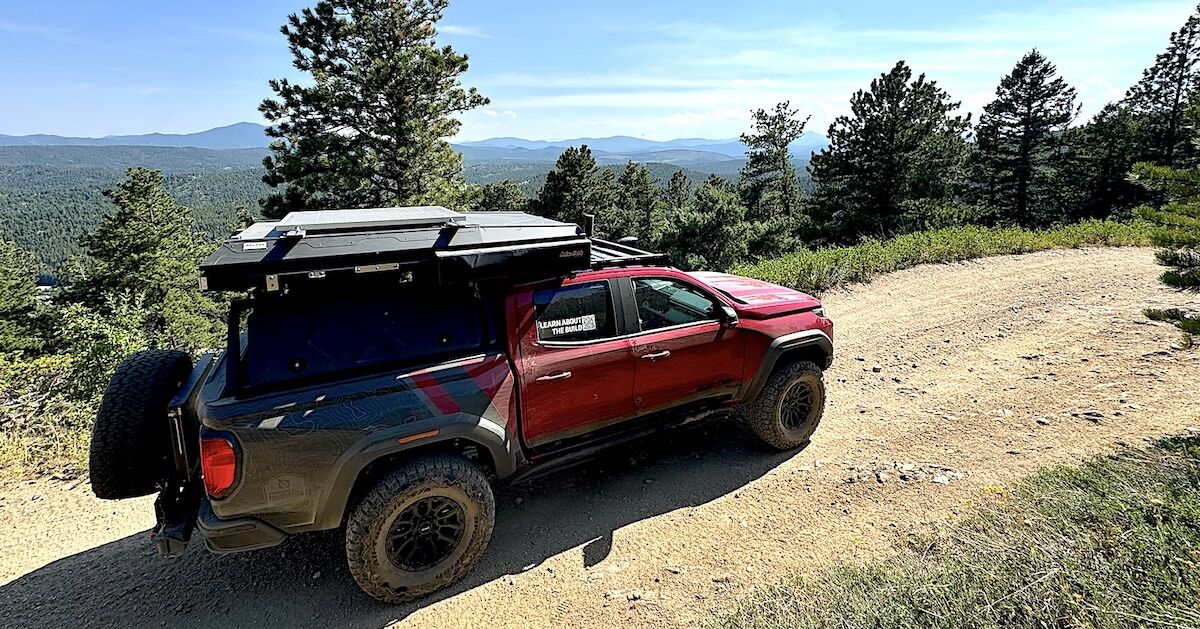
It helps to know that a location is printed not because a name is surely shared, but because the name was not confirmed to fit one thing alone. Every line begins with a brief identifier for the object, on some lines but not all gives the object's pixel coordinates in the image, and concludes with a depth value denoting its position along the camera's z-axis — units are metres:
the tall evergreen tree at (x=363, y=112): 19.50
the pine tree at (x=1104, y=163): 34.50
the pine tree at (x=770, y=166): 36.12
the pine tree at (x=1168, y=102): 31.12
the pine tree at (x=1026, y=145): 30.14
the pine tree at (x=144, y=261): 29.48
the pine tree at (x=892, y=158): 25.00
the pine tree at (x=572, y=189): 40.19
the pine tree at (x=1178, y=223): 4.80
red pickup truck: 3.09
